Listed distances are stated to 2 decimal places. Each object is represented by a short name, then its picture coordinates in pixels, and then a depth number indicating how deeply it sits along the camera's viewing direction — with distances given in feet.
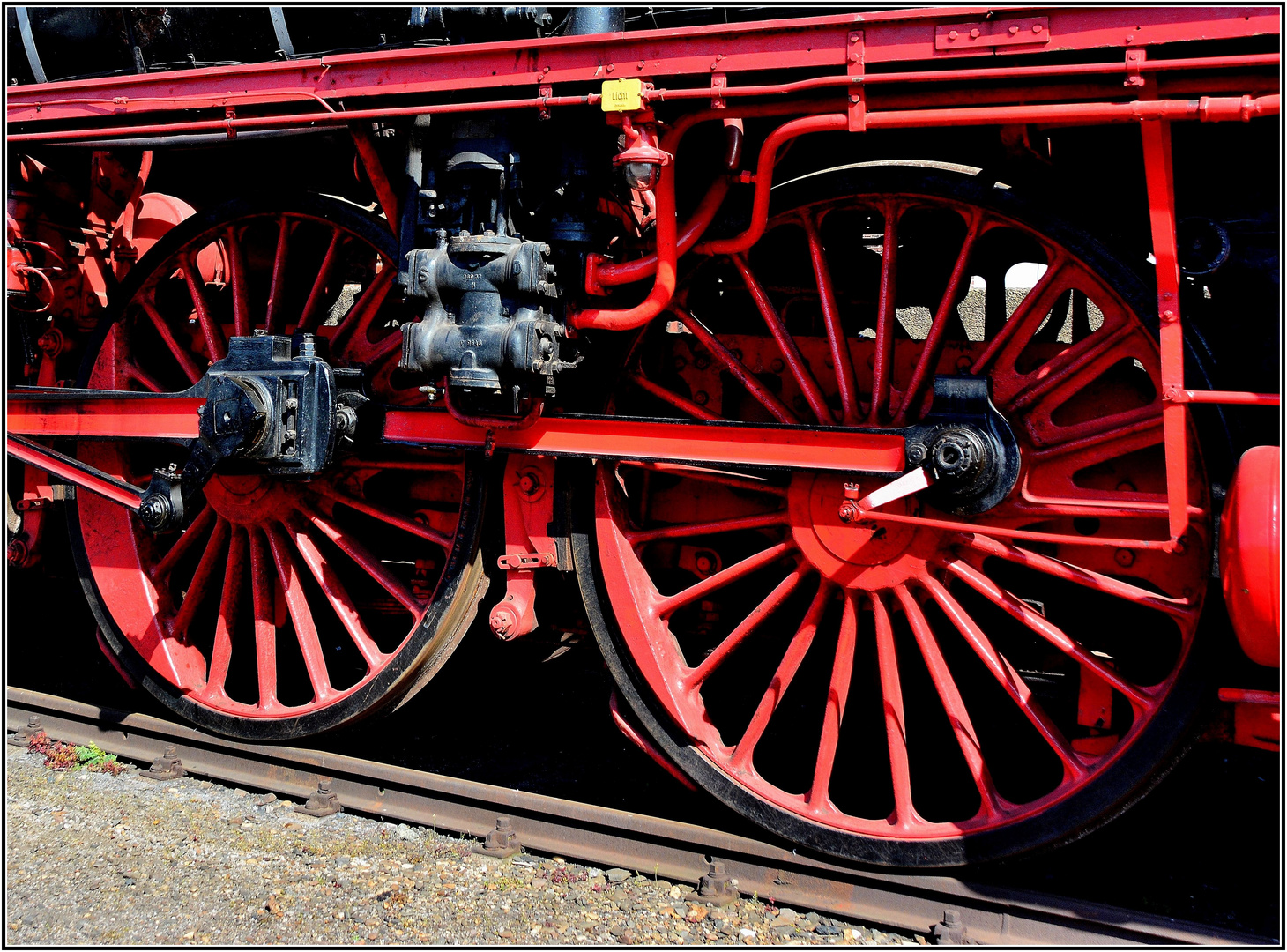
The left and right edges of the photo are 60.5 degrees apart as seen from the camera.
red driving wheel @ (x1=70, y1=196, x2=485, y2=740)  12.91
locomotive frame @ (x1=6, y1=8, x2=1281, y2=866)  8.83
